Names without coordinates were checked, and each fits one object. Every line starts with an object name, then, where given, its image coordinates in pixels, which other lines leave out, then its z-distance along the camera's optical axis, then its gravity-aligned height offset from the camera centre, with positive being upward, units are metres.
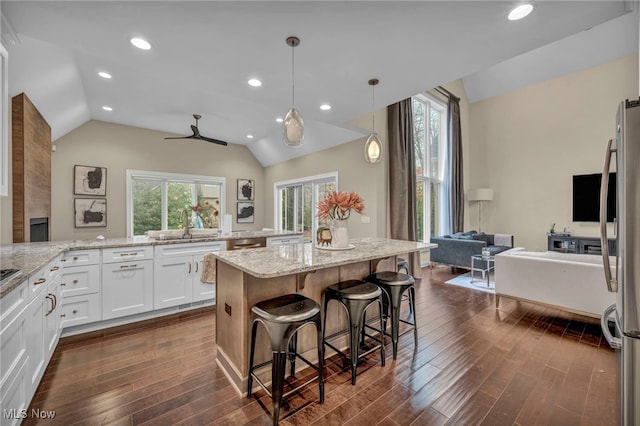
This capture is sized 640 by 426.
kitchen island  1.85 -0.56
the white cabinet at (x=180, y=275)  3.13 -0.74
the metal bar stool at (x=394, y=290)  2.31 -0.67
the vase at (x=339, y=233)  2.44 -0.18
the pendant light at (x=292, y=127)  2.41 +0.79
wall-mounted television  5.59 +0.33
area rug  4.41 -1.24
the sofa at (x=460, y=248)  5.06 -0.72
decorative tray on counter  2.43 -0.31
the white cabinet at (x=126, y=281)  2.83 -0.73
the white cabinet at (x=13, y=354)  1.29 -0.74
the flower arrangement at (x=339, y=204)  2.29 +0.08
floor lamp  6.84 +0.48
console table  5.51 -0.67
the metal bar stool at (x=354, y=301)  1.98 -0.66
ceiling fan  4.46 +1.32
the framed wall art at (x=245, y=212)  6.89 +0.05
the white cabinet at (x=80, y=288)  2.62 -0.74
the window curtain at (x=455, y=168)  6.77 +1.17
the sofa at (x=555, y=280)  2.71 -0.76
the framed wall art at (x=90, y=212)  4.76 +0.05
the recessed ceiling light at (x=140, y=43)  2.10 +1.37
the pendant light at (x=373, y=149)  3.07 +0.74
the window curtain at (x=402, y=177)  4.72 +0.66
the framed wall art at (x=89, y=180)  4.73 +0.62
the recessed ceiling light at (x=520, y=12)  1.76 +1.36
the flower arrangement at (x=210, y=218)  6.25 -0.09
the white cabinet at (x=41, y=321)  1.70 -0.77
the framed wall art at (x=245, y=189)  6.85 +0.65
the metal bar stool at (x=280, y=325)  1.60 -0.68
